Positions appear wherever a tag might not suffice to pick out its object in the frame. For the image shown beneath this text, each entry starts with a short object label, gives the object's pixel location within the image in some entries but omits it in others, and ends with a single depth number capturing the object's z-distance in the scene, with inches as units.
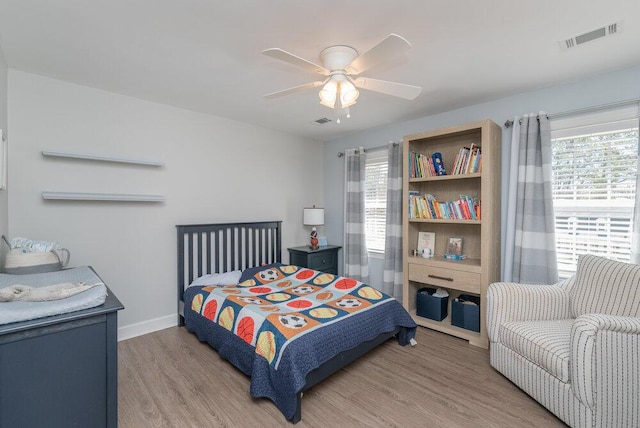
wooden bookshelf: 108.2
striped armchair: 61.7
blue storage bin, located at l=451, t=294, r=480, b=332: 112.5
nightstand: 150.9
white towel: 48.9
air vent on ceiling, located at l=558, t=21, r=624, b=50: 69.8
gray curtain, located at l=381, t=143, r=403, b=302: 142.9
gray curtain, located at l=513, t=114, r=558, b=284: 102.3
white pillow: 118.7
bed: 73.7
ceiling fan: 72.4
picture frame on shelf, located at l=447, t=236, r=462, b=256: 127.0
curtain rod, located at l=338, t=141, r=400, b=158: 144.3
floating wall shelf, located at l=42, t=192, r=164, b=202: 94.7
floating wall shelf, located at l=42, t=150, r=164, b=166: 93.6
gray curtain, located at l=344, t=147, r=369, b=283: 158.9
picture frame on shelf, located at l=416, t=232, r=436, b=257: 134.0
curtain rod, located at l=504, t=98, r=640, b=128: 90.0
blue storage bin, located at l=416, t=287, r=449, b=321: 123.6
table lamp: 159.9
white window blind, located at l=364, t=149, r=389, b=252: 156.2
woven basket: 73.0
